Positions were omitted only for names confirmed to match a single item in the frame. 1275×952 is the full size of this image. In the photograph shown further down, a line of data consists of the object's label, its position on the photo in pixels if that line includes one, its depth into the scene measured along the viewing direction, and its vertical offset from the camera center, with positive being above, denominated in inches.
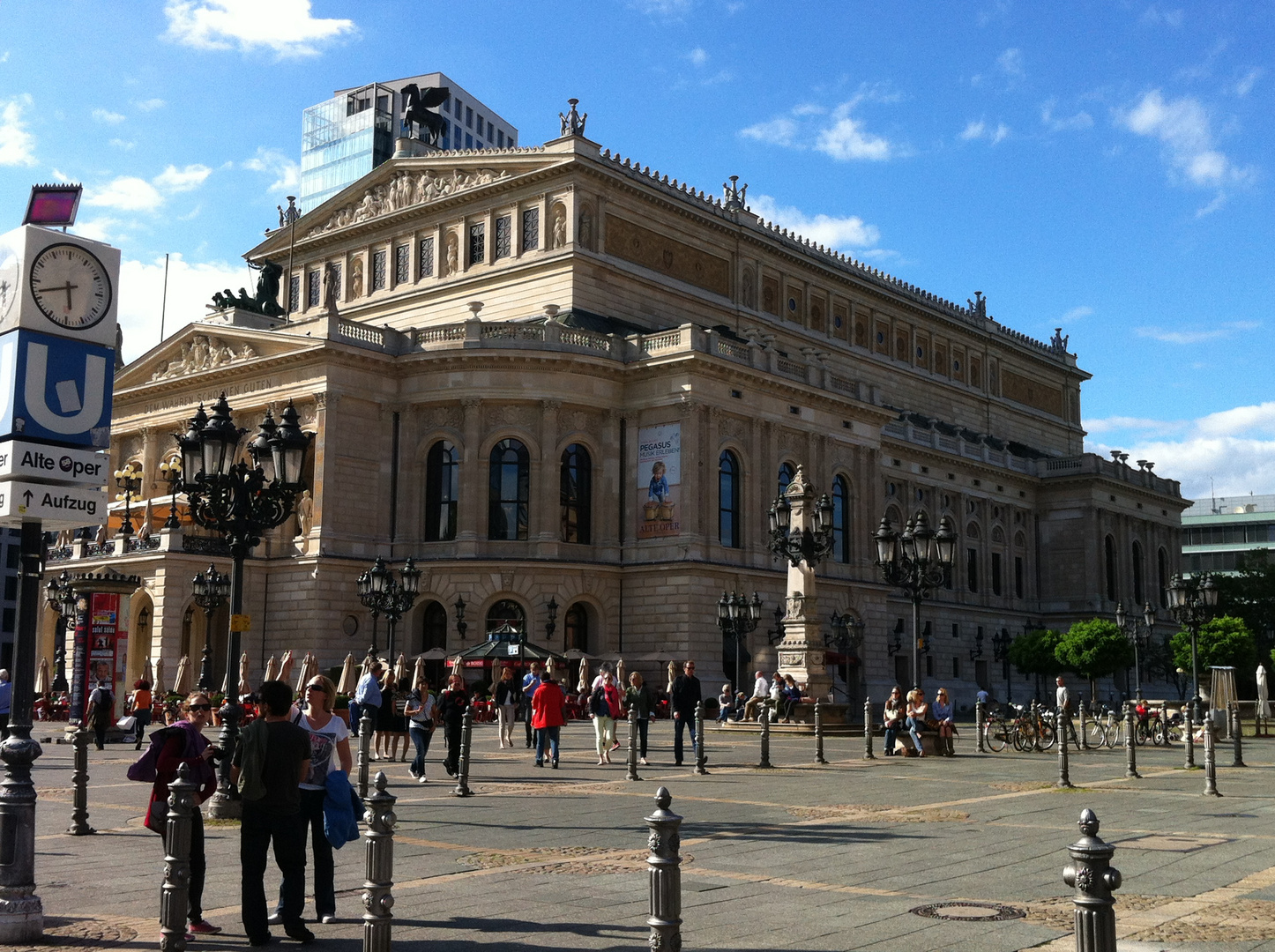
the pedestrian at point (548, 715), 924.6 -45.2
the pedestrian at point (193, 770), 372.2 -38.3
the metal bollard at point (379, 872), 304.7 -51.0
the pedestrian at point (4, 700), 965.2 -39.9
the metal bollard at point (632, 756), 834.2 -66.8
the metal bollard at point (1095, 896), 245.4 -44.7
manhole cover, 382.0 -75.3
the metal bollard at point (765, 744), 916.6 -64.9
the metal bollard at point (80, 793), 569.0 -62.7
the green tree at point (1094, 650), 2417.6 +5.5
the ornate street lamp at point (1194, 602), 1389.0 +53.6
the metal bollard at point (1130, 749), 879.7 -64.1
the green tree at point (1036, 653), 2583.7 -1.4
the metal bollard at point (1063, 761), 765.3 -63.0
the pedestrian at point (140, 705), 1075.9 -46.8
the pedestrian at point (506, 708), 1188.5 -52.0
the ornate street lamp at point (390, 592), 1444.4 +61.9
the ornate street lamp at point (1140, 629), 1973.4 +39.9
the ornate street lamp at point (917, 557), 1094.4 +78.9
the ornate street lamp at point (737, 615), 1665.8 +43.8
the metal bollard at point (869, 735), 1057.1 -67.4
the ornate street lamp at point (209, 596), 1593.3 +62.1
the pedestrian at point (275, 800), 358.6 -41.5
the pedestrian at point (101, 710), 1097.4 -52.8
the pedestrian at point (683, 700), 972.6 -36.0
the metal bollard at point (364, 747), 727.7 -53.5
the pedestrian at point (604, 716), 995.9 -49.6
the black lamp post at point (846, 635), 2026.3 +24.9
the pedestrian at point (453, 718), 845.8 -43.5
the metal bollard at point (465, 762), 717.9 -61.6
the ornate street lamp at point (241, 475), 671.8 +87.3
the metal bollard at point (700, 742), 877.2 -60.5
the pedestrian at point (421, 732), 839.1 -52.2
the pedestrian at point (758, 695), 1455.5 -50.0
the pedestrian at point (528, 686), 1212.5 -34.9
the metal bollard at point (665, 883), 271.1 -47.3
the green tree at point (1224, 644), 2440.9 +16.8
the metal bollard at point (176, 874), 313.7 -53.7
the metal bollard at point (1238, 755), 1010.7 -77.0
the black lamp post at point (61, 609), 1733.5 +50.2
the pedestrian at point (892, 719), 1088.8 -54.9
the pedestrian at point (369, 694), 929.5 -31.5
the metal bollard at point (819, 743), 981.2 -67.4
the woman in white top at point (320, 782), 384.2 -38.9
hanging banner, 1987.0 +253.5
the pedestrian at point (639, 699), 950.4 -35.3
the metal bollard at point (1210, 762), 741.3 -60.3
